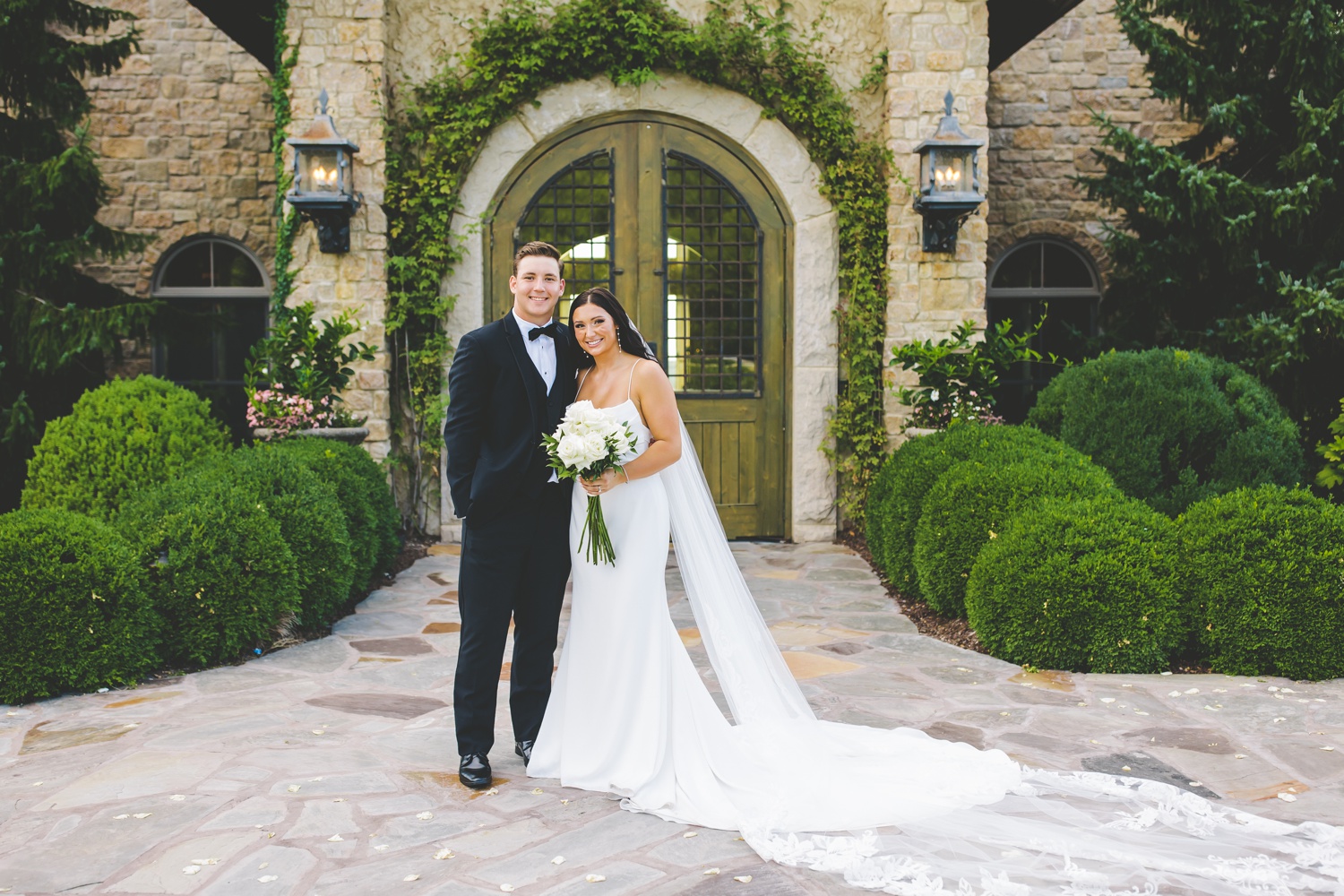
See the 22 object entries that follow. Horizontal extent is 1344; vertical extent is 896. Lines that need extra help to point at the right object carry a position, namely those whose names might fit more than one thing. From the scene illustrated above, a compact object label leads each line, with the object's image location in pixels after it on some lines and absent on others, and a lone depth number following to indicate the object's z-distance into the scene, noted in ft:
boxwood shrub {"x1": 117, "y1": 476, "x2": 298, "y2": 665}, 15.51
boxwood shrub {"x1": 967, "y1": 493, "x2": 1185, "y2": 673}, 15.44
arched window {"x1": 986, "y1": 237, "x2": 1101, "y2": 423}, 32.12
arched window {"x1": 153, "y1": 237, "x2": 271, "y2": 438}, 31.40
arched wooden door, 26.27
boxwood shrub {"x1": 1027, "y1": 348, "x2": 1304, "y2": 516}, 20.48
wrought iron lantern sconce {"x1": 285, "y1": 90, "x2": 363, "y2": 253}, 23.52
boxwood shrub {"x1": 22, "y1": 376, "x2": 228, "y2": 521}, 18.62
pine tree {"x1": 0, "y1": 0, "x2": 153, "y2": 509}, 24.29
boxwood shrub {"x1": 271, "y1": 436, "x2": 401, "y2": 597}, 19.80
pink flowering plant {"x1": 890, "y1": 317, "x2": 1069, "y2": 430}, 23.12
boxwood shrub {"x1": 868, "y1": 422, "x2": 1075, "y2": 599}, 20.16
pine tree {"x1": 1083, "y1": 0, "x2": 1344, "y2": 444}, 24.44
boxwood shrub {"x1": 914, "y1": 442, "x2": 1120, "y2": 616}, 17.63
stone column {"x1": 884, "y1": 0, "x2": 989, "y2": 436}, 25.41
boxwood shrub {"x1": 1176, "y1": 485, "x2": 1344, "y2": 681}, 15.25
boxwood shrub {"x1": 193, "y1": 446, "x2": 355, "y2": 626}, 17.19
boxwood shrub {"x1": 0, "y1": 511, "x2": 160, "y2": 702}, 13.97
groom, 11.02
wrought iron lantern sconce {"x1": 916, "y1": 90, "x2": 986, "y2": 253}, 24.29
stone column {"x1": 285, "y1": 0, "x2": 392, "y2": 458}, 24.68
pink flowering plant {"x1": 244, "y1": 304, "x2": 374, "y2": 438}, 22.22
